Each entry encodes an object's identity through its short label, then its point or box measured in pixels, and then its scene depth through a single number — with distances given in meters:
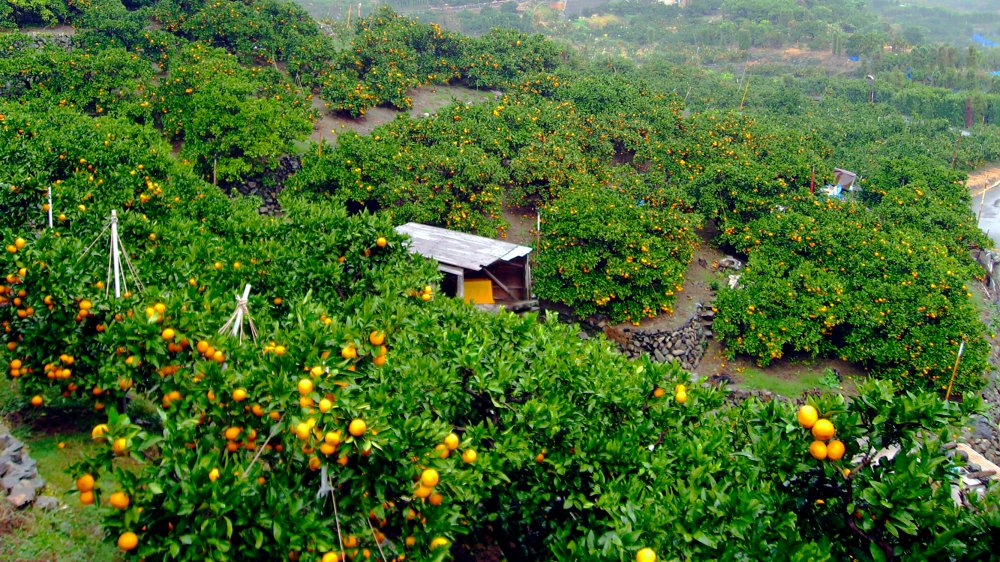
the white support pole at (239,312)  5.25
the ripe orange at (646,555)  3.82
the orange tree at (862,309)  13.62
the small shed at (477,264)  12.20
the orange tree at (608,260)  13.84
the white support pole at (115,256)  5.91
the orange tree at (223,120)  15.44
